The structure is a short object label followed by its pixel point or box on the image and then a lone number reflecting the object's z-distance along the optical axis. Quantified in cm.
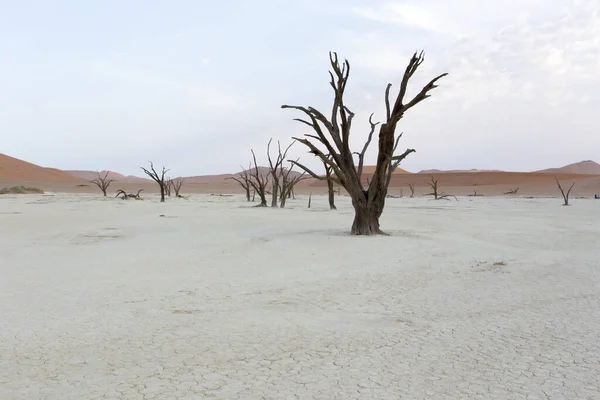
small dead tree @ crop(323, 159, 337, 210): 1608
